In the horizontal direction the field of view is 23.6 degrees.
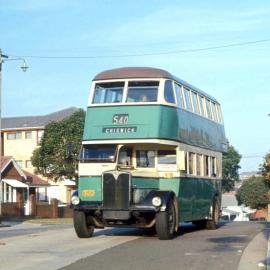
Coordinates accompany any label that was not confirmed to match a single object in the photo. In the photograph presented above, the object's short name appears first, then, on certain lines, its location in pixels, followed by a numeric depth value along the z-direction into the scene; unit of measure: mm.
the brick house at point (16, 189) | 49441
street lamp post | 34469
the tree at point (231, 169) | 87225
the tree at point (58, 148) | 53597
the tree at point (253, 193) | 85962
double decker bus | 17188
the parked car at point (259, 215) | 81200
